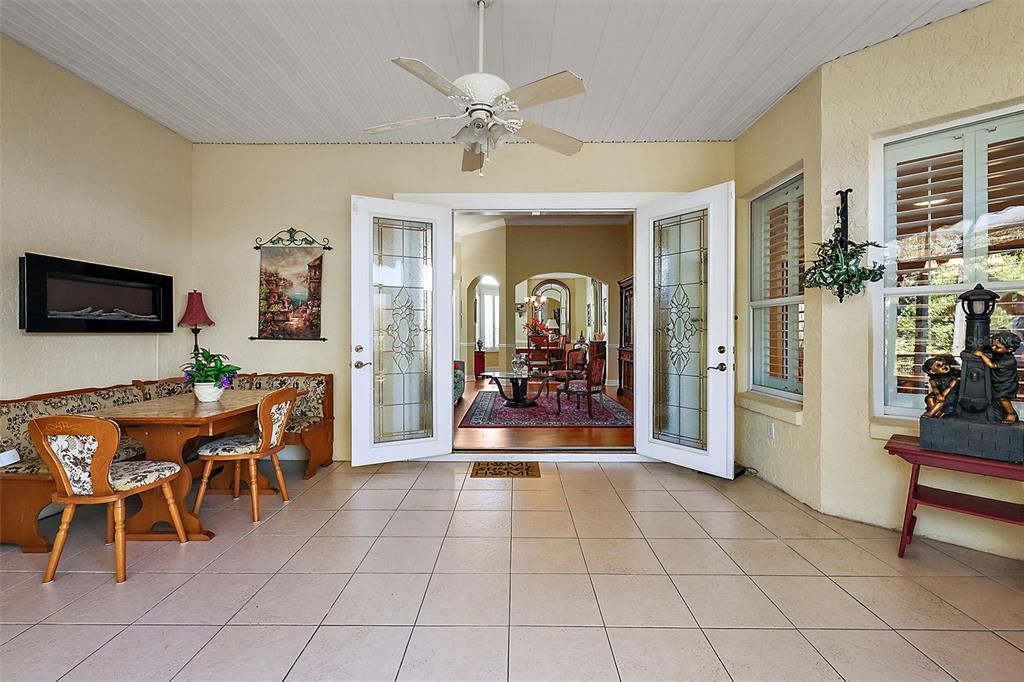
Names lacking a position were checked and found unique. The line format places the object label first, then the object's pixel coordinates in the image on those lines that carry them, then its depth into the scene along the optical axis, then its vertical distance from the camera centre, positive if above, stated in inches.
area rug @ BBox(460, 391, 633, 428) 259.3 -44.9
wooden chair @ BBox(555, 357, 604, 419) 278.8 -24.6
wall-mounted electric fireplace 125.4 +11.3
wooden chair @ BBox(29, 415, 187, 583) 95.2 -24.7
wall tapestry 184.9 +19.1
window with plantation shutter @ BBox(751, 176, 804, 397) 152.9 +14.5
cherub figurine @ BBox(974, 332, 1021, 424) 99.0 -6.9
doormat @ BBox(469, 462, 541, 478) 168.9 -46.8
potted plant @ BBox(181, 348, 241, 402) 132.3 -10.8
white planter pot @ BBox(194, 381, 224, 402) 132.6 -14.7
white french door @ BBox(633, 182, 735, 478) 156.8 +1.7
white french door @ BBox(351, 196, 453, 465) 169.2 +0.8
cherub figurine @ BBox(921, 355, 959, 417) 104.4 -10.4
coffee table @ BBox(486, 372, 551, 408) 306.0 -32.6
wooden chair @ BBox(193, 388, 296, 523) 129.5 -28.6
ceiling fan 90.8 +45.6
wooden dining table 117.6 -26.3
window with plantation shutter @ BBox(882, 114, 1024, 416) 109.9 +22.3
